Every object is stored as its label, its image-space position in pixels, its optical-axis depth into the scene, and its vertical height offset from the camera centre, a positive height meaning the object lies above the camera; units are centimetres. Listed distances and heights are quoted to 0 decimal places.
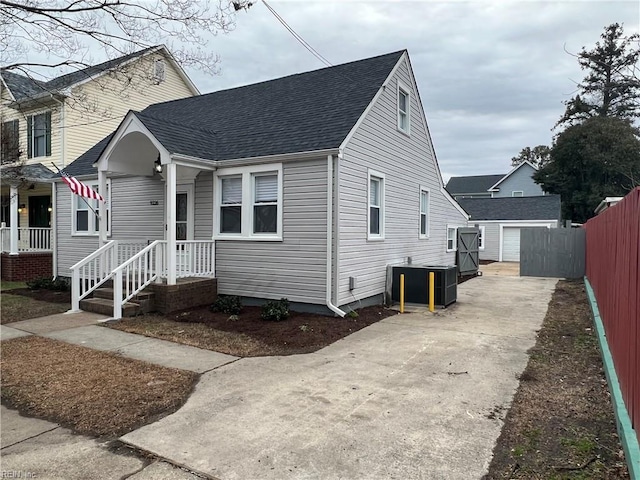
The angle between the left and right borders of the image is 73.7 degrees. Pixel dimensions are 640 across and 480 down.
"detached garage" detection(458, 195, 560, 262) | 2672 +77
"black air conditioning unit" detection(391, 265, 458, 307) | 999 -127
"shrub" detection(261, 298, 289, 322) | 816 -159
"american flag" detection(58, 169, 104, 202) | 942 +85
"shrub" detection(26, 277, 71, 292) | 1240 -171
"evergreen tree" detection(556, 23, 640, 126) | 3516 +1136
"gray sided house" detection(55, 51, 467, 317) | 874 +95
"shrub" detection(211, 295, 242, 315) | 886 -162
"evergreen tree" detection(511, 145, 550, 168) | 5719 +1082
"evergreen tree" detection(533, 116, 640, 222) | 2942 +506
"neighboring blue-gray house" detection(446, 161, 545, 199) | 4188 +479
